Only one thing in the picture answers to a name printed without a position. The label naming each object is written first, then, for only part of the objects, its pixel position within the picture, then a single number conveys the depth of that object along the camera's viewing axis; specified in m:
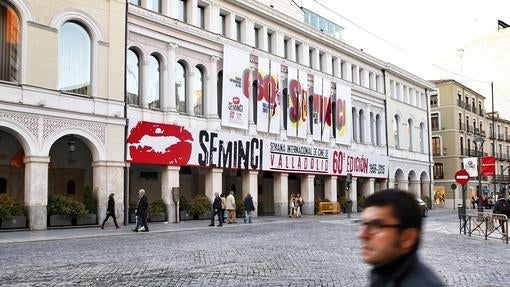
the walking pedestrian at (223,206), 27.20
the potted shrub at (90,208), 24.47
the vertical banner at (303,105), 38.50
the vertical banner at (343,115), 42.56
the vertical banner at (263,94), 34.84
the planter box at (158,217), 27.78
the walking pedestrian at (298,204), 34.53
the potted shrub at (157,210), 27.65
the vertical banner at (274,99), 35.81
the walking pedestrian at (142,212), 21.88
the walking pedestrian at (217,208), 25.89
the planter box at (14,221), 21.62
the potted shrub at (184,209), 29.45
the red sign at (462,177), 22.97
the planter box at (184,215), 29.34
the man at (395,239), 2.27
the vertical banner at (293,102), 37.53
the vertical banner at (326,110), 41.03
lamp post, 26.61
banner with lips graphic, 27.41
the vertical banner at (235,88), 32.25
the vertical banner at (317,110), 40.03
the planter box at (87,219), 24.25
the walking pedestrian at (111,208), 23.52
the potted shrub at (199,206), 29.66
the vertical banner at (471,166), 23.64
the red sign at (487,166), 25.88
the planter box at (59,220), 23.34
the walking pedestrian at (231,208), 28.20
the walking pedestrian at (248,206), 28.41
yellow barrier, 39.50
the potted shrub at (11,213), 21.27
